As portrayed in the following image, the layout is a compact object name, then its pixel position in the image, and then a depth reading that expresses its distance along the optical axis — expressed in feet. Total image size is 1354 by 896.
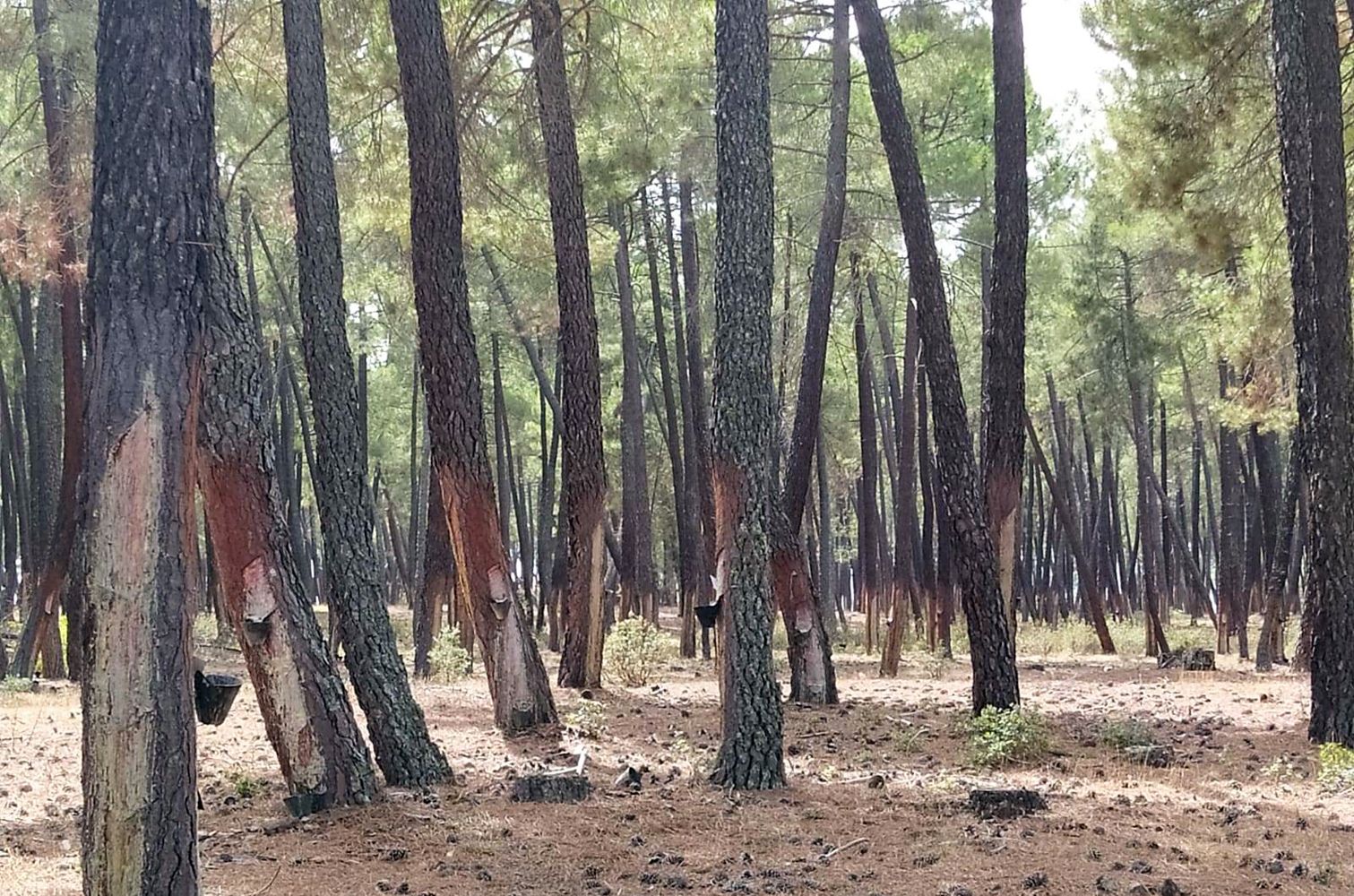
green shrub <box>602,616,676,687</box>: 41.73
